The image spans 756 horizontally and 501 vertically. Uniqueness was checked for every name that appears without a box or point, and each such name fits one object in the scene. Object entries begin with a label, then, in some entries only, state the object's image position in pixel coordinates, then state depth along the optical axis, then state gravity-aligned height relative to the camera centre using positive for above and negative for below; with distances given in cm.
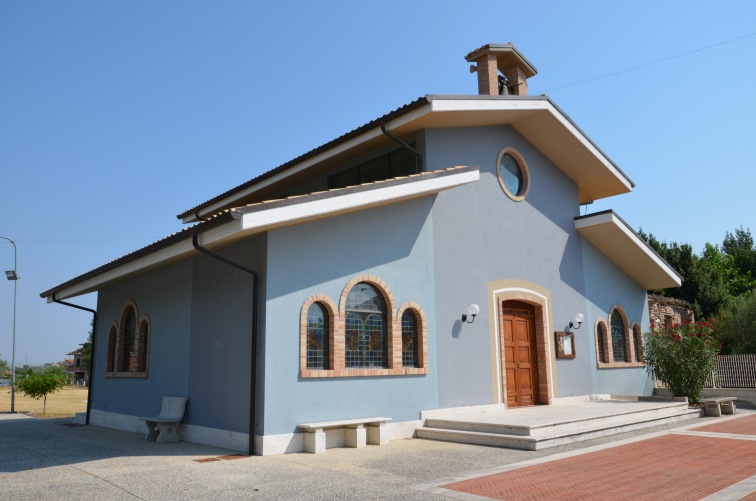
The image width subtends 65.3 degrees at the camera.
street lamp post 2533 +360
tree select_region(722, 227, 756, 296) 3603 +570
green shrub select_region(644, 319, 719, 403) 1430 -17
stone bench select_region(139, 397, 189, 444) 1042 -108
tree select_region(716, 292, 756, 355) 2186 +77
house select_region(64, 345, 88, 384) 8212 -122
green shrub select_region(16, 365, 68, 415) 2134 -70
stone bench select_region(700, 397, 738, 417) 1399 -134
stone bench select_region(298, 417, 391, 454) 902 -120
